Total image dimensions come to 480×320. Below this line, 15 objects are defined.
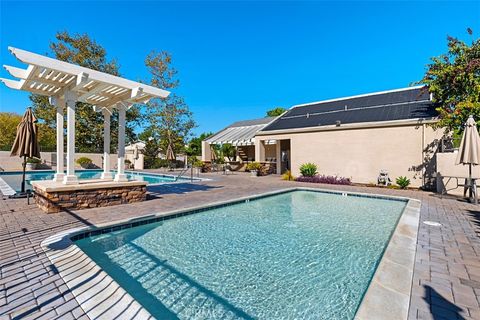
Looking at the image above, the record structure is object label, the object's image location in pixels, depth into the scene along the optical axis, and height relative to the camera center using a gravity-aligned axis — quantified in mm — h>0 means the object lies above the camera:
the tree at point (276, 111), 64588 +14448
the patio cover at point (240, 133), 28781 +4114
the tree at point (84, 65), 31688 +13532
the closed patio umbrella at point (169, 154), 30319 +910
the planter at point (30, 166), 29198 -825
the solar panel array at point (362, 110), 17859 +4925
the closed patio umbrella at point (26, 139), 11250 +1013
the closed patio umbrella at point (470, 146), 10656 +834
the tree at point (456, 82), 12734 +4931
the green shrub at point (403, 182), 16527 -1382
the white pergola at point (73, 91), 8469 +3218
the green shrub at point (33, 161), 29647 -181
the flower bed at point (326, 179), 19156 -1490
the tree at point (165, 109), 37750 +8637
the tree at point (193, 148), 44184 +2547
